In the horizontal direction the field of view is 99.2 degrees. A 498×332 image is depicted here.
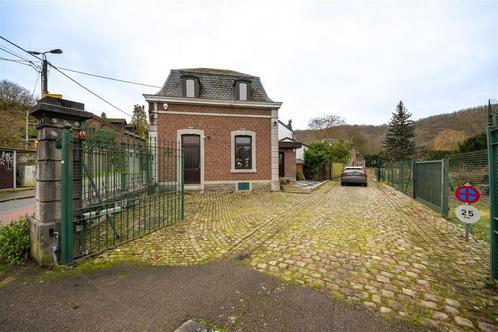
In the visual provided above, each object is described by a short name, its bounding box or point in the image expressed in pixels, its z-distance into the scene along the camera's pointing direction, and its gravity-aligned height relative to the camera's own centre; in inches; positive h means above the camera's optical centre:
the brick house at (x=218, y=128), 422.6 +78.5
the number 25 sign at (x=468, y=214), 155.0 -37.4
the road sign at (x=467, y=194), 162.7 -23.8
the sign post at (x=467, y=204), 156.7 -31.8
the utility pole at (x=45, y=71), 392.5 +179.5
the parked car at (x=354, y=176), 587.3 -32.5
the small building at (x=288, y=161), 673.6 +13.0
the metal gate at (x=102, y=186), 125.5 -15.9
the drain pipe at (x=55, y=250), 123.8 -49.0
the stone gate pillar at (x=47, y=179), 125.0 -7.5
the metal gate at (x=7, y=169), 483.9 -4.2
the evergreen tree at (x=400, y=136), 1278.3 +175.4
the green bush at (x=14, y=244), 129.3 -47.8
